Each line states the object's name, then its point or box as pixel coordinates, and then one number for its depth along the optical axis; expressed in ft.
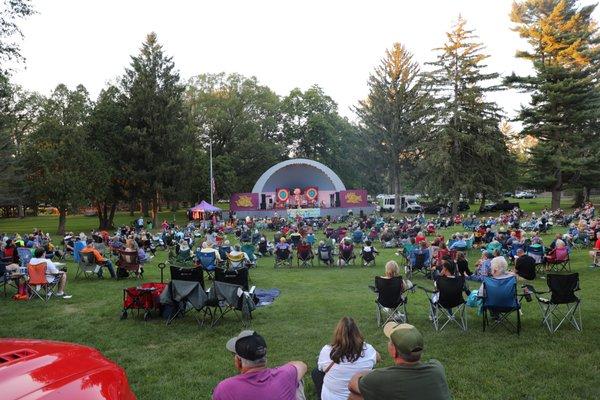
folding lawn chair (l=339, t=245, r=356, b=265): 47.11
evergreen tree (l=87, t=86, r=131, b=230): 111.75
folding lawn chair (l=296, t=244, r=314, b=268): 48.16
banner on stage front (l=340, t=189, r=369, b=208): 134.41
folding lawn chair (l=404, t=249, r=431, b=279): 39.96
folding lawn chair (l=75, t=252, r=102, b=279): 39.60
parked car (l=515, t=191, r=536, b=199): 224.74
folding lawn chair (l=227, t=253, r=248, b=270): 40.19
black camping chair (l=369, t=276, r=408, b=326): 23.25
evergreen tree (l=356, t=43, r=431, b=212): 154.51
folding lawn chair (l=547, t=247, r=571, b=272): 38.55
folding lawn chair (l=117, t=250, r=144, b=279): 39.50
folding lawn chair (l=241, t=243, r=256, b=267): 46.73
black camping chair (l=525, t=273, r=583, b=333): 22.50
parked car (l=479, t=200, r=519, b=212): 128.98
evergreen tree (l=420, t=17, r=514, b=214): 123.03
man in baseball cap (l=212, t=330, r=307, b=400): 8.90
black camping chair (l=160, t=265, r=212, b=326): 23.73
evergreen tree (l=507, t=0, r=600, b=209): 107.96
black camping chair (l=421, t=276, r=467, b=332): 22.27
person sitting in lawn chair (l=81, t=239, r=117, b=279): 39.55
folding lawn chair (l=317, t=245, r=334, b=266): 47.62
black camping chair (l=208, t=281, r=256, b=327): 23.89
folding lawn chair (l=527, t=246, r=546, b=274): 39.01
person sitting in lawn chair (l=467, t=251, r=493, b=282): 34.30
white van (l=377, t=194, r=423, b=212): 150.82
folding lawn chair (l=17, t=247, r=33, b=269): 40.32
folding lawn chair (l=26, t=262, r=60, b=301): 30.86
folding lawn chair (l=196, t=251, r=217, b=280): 40.45
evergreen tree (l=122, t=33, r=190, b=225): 115.34
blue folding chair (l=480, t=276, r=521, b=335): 21.79
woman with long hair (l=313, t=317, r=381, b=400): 11.55
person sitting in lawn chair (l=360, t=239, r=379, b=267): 46.80
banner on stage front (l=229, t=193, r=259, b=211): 128.88
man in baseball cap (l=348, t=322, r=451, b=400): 8.57
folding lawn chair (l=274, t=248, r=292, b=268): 47.80
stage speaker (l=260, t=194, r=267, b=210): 139.74
